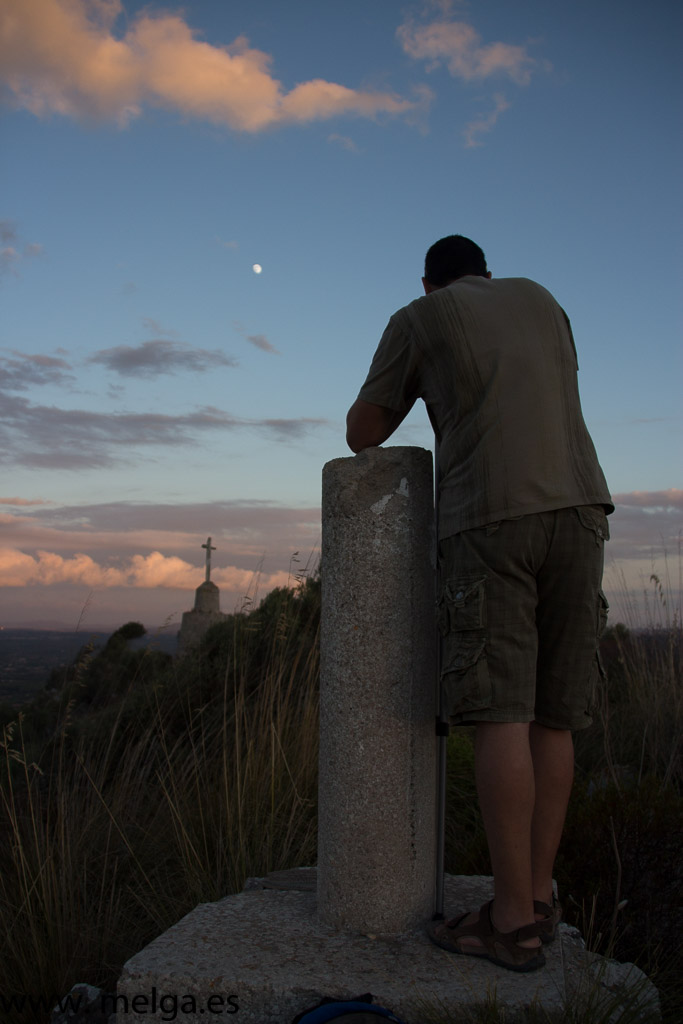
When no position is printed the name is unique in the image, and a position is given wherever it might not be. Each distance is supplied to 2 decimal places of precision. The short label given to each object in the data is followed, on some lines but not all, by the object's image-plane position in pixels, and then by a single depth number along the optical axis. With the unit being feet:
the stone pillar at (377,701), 7.91
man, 7.08
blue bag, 6.12
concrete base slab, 6.71
